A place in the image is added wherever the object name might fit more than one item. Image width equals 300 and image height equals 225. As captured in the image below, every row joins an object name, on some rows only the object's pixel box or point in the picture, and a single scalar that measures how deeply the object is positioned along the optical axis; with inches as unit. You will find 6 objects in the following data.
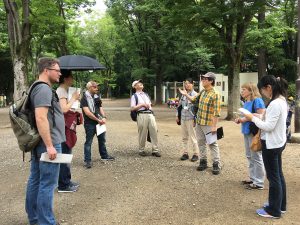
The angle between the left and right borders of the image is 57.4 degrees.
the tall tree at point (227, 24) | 444.1
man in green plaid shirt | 193.8
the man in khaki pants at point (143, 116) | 241.5
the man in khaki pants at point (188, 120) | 228.5
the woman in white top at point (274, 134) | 128.0
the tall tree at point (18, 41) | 453.4
